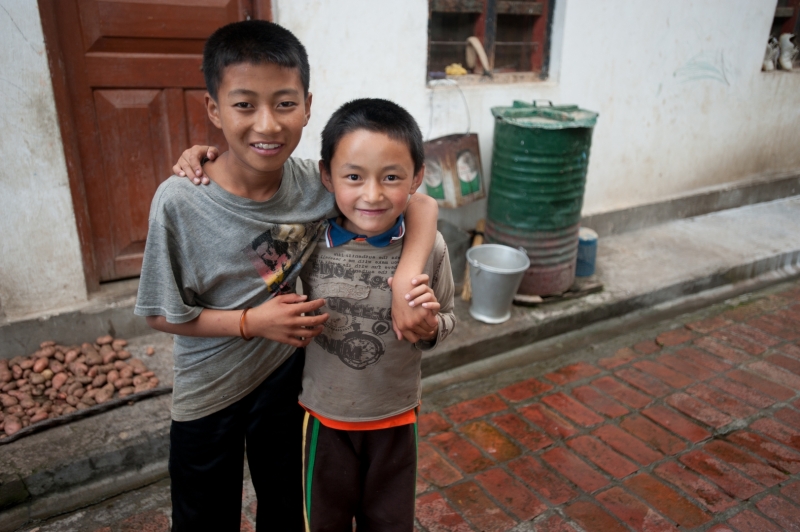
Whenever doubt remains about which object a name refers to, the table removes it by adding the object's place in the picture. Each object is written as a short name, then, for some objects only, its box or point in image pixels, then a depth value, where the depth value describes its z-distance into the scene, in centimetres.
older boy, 145
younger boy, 151
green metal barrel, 382
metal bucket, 370
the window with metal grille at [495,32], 435
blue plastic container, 440
